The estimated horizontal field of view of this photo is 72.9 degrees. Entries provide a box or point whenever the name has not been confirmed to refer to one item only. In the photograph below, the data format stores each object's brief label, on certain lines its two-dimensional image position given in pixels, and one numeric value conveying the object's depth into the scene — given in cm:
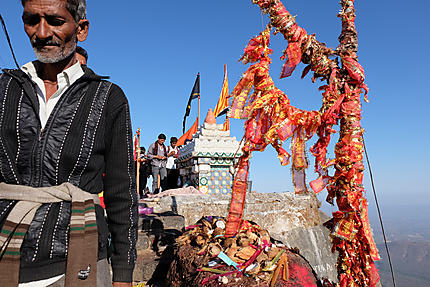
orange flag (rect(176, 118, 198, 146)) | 1379
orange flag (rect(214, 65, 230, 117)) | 1180
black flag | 1420
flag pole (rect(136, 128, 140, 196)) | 987
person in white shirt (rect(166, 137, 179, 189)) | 1134
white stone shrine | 987
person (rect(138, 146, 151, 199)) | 1150
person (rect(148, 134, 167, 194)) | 1033
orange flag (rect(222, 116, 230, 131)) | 1106
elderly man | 105
